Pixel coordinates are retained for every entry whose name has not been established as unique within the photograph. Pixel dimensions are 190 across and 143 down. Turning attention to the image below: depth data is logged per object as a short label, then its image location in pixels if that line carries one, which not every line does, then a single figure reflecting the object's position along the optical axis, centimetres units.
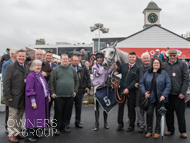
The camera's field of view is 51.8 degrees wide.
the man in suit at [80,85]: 552
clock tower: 3016
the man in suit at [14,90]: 429
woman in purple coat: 429
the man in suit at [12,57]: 502
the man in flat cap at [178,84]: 464
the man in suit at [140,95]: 512
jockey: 529
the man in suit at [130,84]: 510
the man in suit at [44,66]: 512
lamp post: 1594
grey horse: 531
